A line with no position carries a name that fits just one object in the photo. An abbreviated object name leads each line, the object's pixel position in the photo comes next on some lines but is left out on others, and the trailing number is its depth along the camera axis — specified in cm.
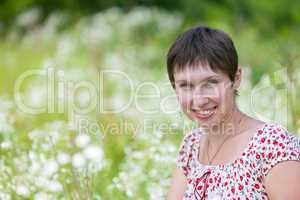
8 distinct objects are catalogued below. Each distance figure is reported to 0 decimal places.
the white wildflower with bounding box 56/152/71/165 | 470
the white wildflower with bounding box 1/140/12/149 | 485
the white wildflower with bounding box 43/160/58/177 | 467
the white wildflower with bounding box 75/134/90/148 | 471
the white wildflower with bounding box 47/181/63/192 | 460
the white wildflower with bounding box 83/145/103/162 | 442
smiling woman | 351
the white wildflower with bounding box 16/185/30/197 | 479
